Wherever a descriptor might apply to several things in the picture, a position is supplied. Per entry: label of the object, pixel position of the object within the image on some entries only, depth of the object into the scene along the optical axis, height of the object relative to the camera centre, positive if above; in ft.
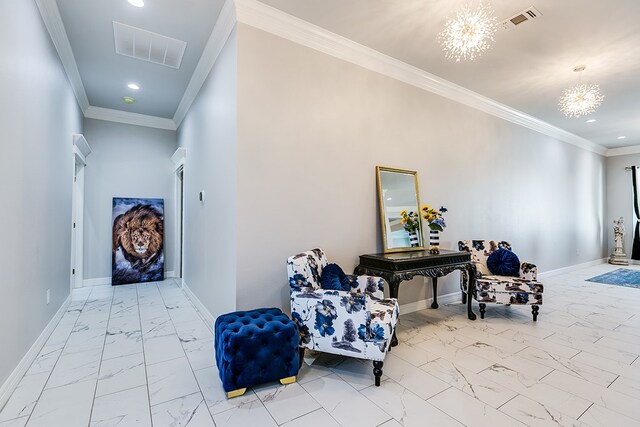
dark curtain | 25.46 +0.17
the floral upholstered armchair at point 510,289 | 11.92 -2.78
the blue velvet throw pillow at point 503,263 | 13.10 -1.92
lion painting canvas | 17.65 -1.16
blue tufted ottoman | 6.70 -3.00
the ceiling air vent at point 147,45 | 10.41 +6.51
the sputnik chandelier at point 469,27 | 8.61 +5.68
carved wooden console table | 10.00 -1.64
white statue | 25.55 -2.34
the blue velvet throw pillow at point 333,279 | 8.55 -1.71
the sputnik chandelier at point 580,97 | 13.39 +5.52
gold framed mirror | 12.05 +0.45
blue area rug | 18.58 -3.89
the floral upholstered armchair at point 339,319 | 7.30 -2.49
